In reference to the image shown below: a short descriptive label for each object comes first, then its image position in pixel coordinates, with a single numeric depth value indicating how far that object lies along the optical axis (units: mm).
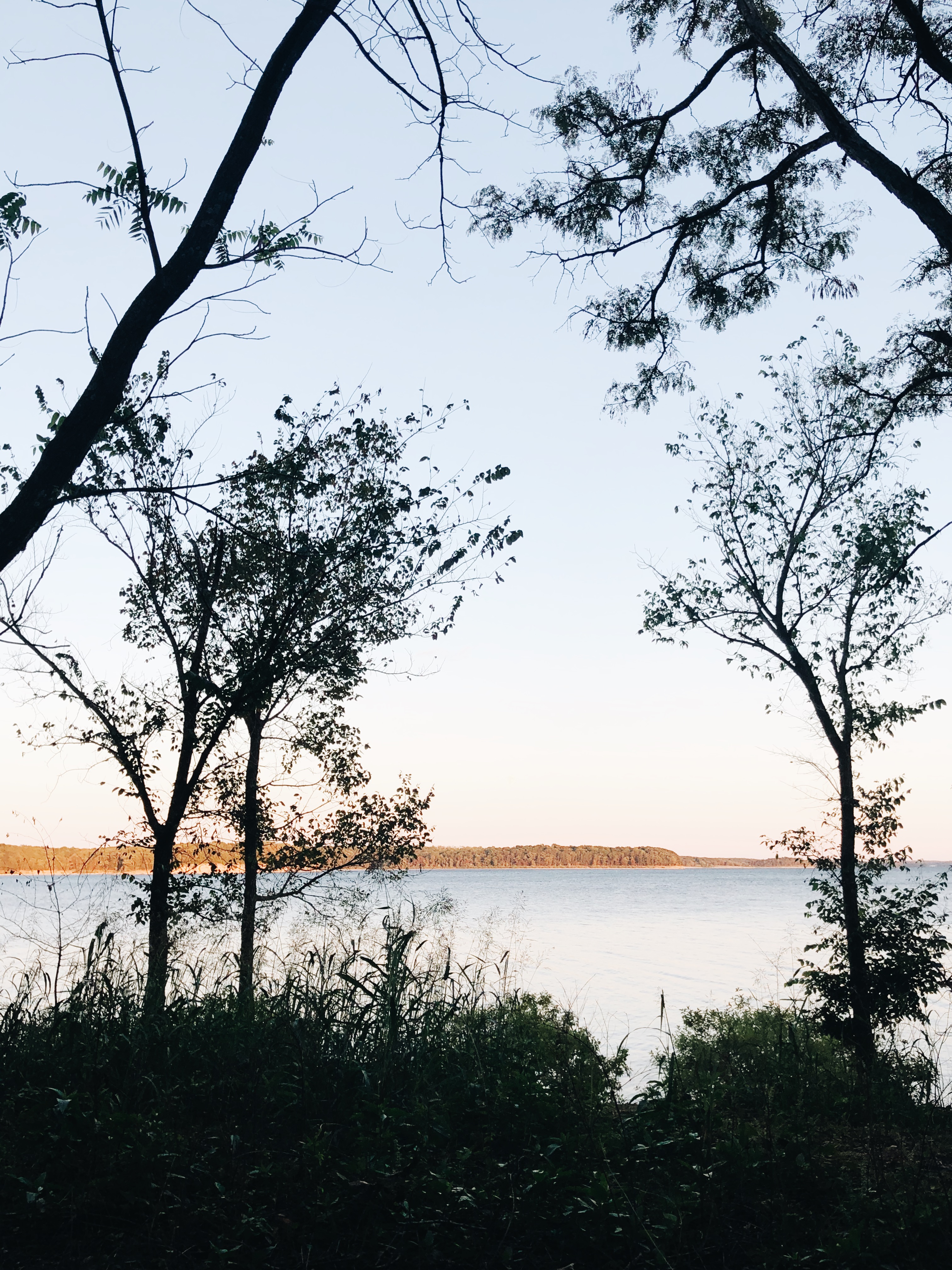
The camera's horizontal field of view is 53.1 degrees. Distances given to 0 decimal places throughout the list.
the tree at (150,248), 4223
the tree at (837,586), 12266
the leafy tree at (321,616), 10945
